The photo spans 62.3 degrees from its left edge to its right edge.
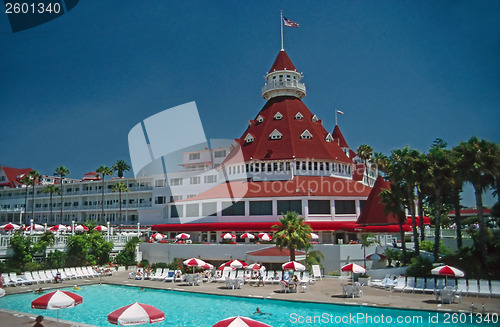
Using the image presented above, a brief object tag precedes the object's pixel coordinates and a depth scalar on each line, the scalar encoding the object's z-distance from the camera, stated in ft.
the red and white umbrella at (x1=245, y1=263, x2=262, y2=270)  110.63
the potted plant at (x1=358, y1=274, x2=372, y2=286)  103.91
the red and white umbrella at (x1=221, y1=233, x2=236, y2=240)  146.20
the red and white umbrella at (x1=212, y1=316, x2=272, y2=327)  39.26
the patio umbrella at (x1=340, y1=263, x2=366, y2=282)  95.33
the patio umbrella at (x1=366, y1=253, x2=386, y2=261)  115.24
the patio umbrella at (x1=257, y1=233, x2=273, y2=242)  139.44
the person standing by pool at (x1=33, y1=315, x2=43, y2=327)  47.96
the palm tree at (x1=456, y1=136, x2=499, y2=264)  102.06
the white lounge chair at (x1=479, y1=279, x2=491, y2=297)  82.33
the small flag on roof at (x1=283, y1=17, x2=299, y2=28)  200.85
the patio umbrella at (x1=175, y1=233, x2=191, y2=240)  151.84
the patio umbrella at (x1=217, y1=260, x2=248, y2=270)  112.68
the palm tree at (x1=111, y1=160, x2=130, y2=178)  303.48
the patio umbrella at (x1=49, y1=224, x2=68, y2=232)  167.22
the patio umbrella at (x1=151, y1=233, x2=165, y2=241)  158.12
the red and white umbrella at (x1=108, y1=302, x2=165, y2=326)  45.65
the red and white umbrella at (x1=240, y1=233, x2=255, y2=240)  146.30
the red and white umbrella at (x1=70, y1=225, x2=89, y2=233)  151.23
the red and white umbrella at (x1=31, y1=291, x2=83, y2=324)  52.47
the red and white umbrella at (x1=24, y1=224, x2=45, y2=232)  156.87
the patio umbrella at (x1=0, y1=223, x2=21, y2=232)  151.74
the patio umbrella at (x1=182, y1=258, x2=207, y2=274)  110.93
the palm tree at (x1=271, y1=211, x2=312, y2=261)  115.24
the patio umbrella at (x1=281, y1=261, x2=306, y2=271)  102.31
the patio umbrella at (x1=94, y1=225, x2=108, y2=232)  153.96
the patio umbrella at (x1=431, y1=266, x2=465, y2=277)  83.29
